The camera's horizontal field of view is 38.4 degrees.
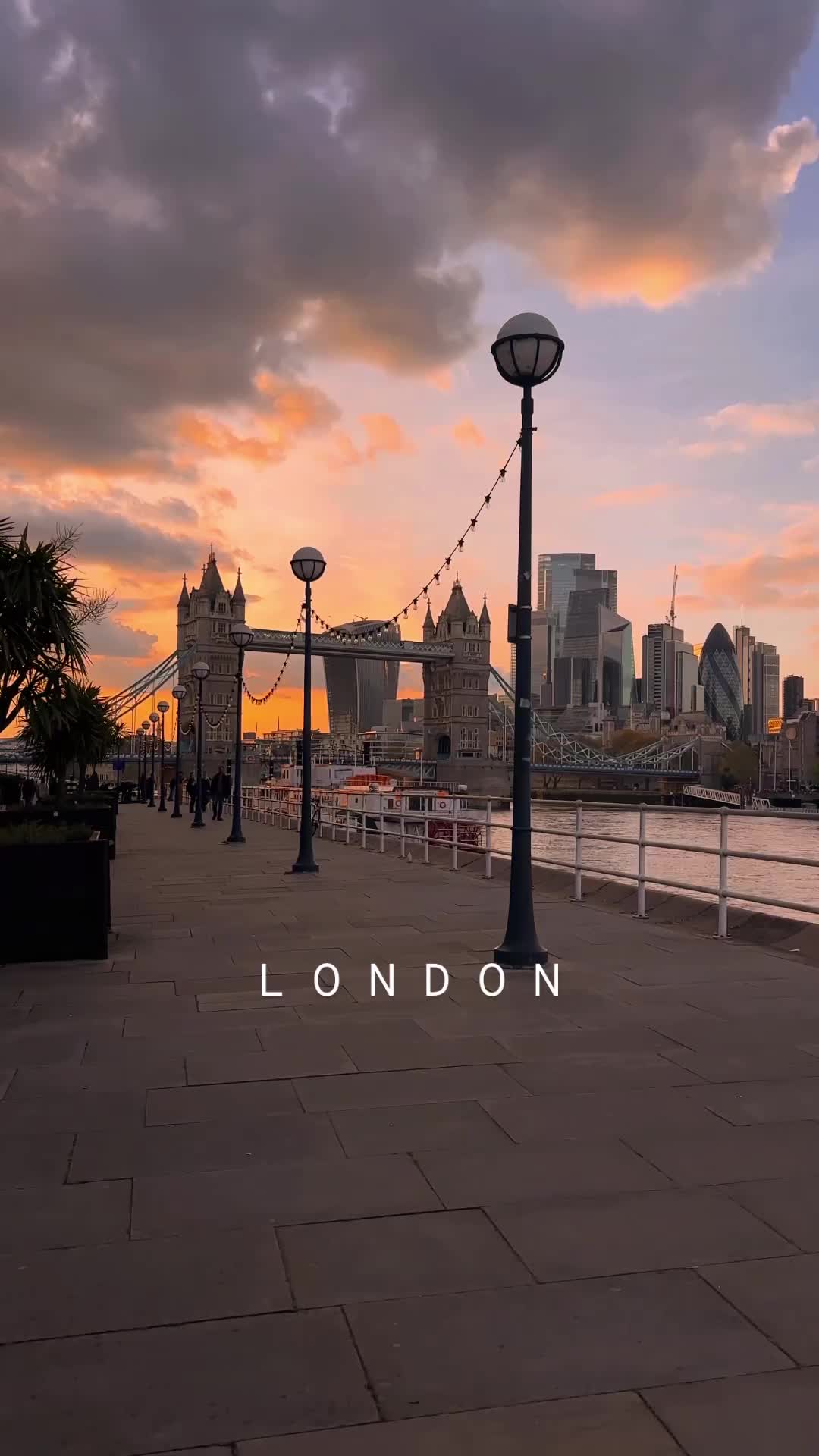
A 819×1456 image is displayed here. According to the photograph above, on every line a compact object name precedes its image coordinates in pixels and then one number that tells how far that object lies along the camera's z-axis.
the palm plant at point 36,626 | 8.16
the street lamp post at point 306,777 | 14.73
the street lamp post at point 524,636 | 7.60
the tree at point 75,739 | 15.45
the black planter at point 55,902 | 7.55
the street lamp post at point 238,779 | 21.72
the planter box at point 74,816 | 12.24
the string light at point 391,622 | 15.81
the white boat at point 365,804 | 17.08
